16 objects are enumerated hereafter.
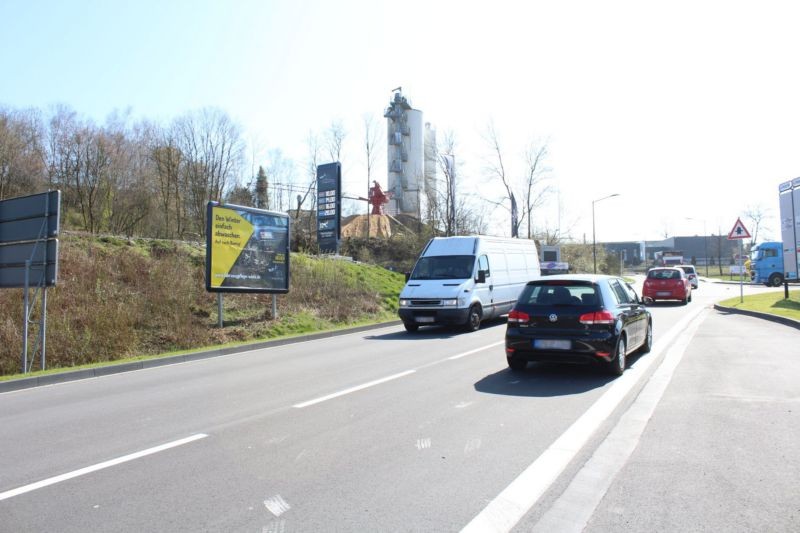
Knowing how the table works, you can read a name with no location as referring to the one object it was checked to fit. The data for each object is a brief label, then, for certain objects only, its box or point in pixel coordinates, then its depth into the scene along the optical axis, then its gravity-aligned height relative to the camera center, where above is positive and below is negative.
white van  15.90 +0.00
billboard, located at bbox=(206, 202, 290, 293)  15.86 +1.08
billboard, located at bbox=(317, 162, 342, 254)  29.27 +4.06
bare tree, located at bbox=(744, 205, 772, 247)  81.75 +8.67
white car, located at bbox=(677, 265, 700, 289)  40.72 +0.55
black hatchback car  8.58 -0.63
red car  26.32 -0.14
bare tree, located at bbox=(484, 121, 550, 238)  52.62 +8.32
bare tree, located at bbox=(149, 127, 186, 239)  35.41 +6.82
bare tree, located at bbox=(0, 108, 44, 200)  26.17 +6.16
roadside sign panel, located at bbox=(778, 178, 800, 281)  22.66 +2.19
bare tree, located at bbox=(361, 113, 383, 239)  52.31 +11.94
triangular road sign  22.67 +1.99
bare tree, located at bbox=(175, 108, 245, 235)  36.50 +7.33
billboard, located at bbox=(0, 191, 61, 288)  11.45 +1.00
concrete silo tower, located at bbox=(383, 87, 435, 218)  72.81 +17.59
